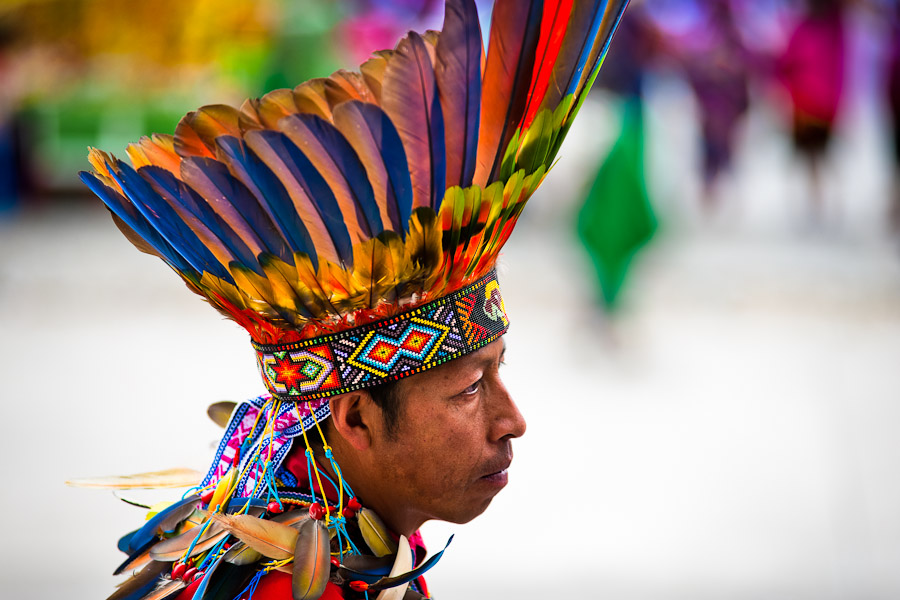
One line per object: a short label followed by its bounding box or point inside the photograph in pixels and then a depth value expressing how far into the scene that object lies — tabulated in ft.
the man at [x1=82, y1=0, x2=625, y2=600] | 13.29
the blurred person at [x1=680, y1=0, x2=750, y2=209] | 63.26
